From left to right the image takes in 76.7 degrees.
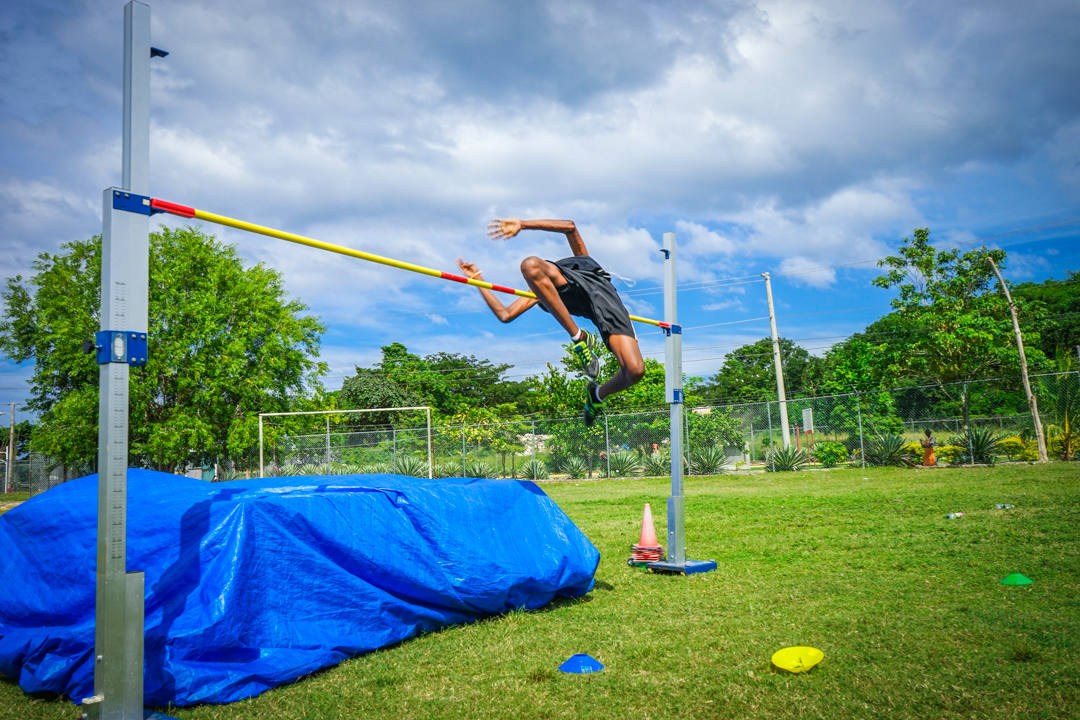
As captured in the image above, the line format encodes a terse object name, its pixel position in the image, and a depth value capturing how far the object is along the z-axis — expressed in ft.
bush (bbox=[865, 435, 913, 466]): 61.41
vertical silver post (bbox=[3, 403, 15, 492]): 103.60
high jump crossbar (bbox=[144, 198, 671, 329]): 12.10
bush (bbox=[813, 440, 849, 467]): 68.18
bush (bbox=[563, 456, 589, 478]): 74.38
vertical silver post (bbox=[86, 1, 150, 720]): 10.41
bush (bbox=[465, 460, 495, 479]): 73.15
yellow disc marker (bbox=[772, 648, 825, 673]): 11.65
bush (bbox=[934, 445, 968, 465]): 59.00
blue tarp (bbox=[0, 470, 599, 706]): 11.63
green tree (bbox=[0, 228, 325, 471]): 73.67
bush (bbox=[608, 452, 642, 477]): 72.28
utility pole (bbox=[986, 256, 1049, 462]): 55.77
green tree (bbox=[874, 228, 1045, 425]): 75.31
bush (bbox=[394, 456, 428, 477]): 68.54
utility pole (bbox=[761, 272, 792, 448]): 74.49
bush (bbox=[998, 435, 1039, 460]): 58.03
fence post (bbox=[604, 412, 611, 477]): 72.28
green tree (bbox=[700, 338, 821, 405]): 198.70
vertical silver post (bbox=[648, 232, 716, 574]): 21.08
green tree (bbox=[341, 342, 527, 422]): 141.08
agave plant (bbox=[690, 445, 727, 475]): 70.08
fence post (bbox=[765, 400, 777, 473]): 67.06
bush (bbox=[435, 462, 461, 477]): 72.64
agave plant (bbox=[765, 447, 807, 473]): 68.03
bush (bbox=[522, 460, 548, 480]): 75.77
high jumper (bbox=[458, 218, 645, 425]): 16.83
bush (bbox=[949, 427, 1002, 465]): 57.72
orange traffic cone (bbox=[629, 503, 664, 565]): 22.54
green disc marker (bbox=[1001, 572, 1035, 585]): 16.92
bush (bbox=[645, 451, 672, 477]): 70.64
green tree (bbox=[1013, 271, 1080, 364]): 149.89
